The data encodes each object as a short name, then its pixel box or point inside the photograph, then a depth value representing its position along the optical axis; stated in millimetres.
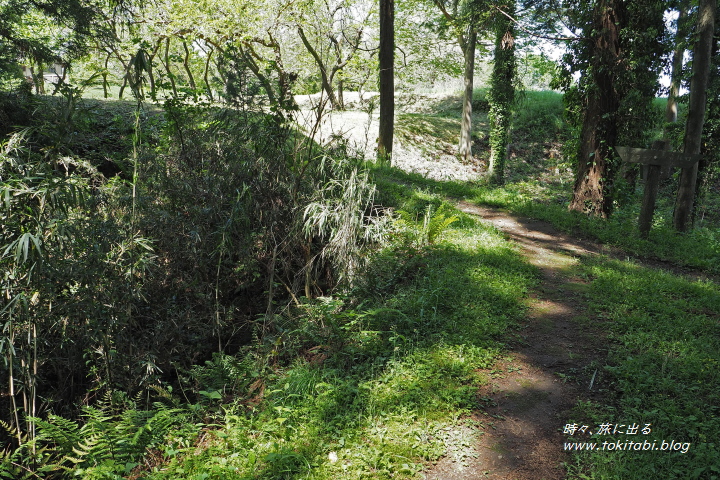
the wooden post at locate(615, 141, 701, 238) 7912
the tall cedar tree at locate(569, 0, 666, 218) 8891
